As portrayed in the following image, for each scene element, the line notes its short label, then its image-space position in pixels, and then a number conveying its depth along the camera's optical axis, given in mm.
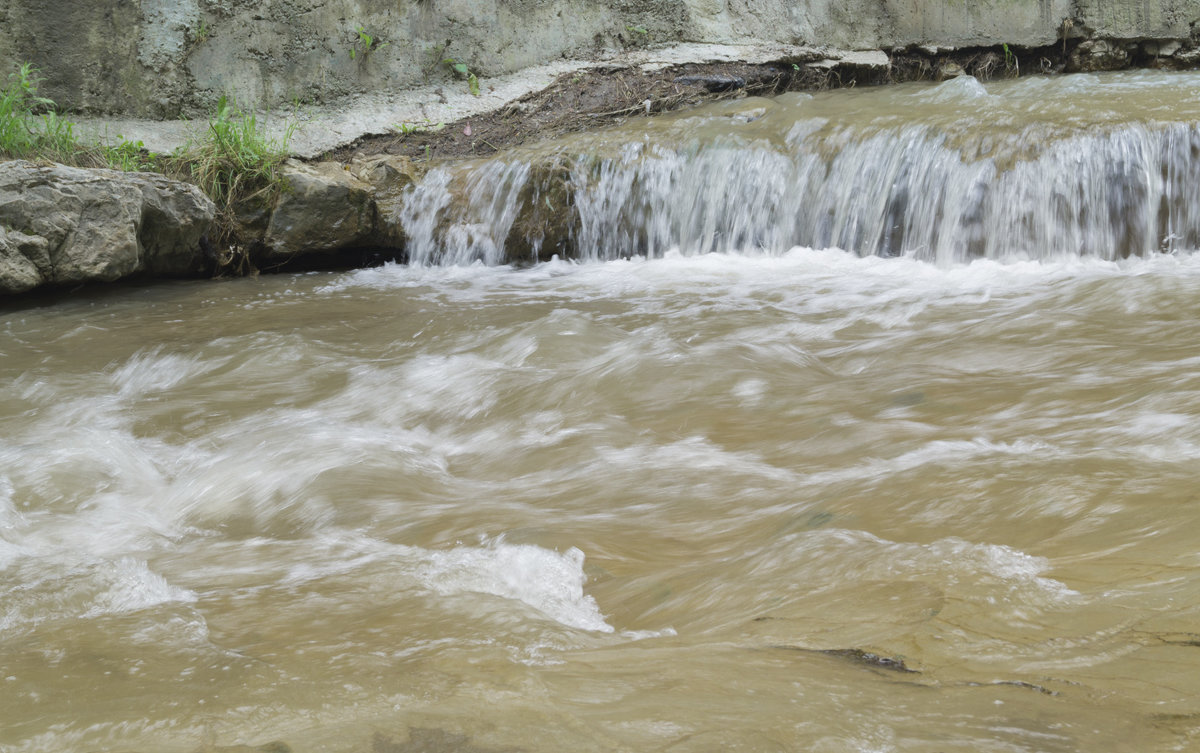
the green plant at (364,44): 8336
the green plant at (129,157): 6738
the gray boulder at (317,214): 6793
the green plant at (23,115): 6480
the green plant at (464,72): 8625
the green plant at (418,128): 8164
